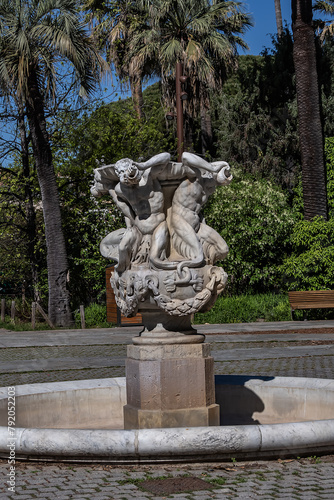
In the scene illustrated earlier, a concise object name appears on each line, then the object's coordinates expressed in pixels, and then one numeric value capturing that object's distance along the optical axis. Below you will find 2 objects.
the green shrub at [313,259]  20.69
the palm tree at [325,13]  29.20
